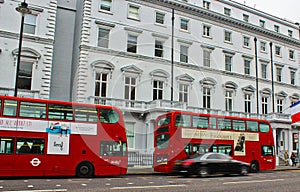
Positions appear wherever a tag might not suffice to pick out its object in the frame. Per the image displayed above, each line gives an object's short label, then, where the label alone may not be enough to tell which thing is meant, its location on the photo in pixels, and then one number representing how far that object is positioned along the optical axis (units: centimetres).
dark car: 1908
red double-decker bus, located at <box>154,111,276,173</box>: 2072
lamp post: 1814
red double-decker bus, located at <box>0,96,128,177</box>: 1639
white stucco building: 2772
